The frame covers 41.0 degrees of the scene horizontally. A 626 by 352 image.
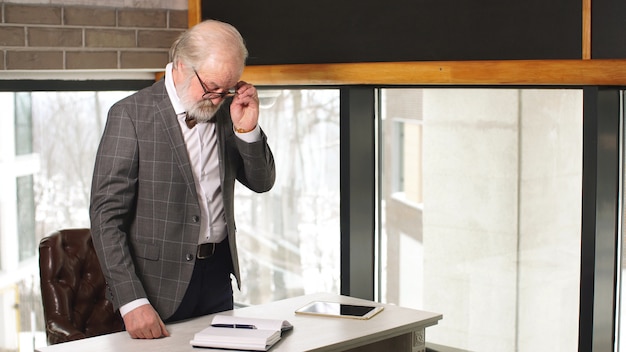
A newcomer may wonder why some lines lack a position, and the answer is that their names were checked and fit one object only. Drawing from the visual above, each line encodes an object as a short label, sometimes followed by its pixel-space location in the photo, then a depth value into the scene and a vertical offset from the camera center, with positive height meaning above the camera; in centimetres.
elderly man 278 -13
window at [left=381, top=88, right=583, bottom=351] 331 -31
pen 265 -59
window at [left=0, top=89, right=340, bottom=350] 411 -26
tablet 288 -59
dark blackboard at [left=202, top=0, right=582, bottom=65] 310 +46
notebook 251 -59
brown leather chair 325 -59
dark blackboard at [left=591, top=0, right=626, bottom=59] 291 +39
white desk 253 -61
